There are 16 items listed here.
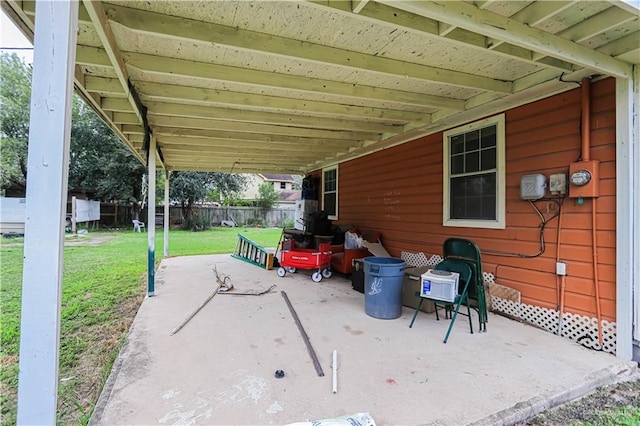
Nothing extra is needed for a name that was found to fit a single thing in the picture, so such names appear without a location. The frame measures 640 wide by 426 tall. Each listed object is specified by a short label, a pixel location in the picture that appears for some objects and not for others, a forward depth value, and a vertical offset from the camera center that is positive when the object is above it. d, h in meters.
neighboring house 26.84 +3.15
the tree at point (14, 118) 14.34 +4.75
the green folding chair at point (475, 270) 3.20 -0.52
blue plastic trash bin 3.58 -0.81
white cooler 3.10 -0.67
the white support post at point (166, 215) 8.66 -0.01
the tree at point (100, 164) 16.31 +2.64
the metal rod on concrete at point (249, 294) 4.69 -1.17
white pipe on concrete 2.18 -1.17
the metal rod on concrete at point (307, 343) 2.46 -1.18
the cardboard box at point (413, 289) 3.90 -0.92
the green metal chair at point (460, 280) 3.11 -0.63
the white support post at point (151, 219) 4.59 -0.07
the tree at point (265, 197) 20.72 +1.29
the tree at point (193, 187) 17.16 +1.62
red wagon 5.61 -0.79
